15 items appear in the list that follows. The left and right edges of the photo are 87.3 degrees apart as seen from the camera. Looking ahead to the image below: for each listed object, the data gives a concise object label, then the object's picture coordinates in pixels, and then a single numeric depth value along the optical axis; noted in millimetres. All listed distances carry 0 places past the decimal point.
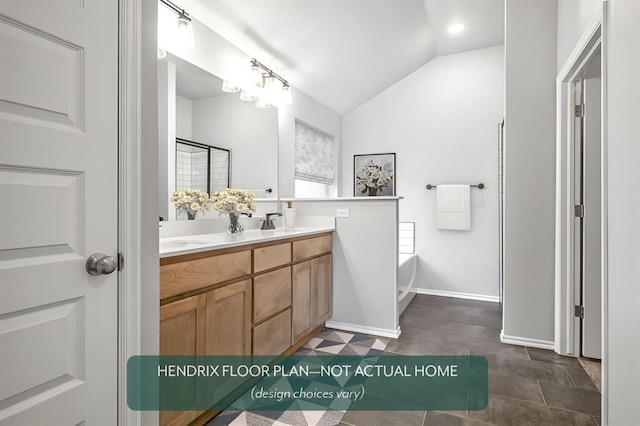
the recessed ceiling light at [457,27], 3488
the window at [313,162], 3777
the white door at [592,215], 2326
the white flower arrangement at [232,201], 2236
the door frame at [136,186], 1097
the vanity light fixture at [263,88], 2861
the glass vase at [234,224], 2299
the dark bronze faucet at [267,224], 2869
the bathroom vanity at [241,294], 1443
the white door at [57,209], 855
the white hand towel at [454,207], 3945
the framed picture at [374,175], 4438
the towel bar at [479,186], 3922
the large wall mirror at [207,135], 2148
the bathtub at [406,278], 3514
